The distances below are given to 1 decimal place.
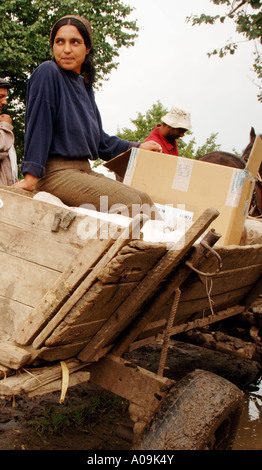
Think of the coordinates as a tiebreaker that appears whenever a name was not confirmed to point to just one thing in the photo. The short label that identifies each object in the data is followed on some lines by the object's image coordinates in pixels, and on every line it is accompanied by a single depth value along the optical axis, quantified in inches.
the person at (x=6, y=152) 177.5
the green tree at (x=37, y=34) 466.9
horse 184.9
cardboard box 110.4
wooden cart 68.9
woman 92.6
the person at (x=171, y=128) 163.0
